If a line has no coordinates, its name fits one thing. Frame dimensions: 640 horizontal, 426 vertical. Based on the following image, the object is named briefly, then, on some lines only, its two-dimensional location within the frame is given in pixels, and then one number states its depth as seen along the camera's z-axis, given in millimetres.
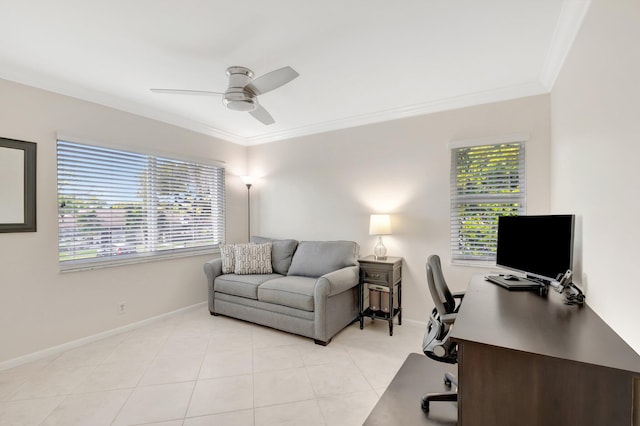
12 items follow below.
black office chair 1651
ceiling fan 2132
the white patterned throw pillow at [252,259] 3762
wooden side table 3159
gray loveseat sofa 2932
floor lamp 4879
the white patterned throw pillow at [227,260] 3805
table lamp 3365
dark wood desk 970
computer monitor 1752
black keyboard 1882
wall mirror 2451
